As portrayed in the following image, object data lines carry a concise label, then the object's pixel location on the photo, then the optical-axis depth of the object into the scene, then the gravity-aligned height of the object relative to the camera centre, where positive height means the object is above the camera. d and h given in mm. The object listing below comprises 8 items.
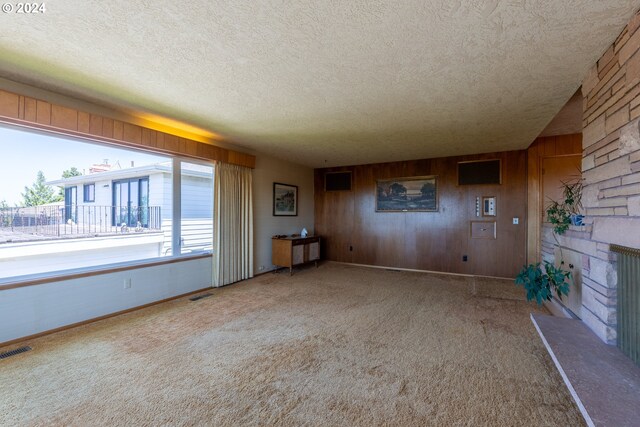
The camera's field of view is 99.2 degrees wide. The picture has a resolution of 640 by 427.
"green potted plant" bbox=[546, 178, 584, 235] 3012 -29
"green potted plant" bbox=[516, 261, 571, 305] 2949 -805
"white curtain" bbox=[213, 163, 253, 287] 4520 -204
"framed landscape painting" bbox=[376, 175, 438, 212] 5898 +400
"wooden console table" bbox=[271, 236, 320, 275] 5520 -816
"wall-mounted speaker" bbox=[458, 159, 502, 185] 5344 +797
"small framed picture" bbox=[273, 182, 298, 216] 5941 +292
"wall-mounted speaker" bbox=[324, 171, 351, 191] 6859 +800
